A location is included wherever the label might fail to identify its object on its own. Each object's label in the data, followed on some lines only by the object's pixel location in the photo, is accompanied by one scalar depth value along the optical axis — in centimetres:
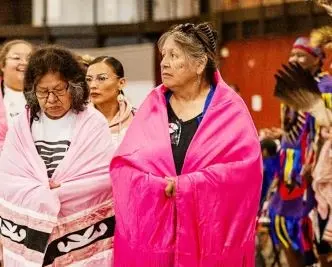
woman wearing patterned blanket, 448
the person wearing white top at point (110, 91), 556
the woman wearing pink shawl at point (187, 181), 431
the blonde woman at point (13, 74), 612
